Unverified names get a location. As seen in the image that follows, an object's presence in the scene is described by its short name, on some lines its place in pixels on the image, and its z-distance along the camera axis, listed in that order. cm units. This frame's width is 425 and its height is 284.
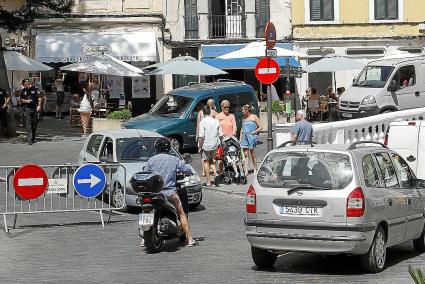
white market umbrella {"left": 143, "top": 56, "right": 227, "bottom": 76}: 3441
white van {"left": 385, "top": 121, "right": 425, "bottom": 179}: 2005
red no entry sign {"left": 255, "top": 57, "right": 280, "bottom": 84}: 2212
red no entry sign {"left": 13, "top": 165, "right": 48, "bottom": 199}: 1692
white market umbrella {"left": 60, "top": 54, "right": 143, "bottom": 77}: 3419
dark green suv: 2782
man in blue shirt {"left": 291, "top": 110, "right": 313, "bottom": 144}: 2175
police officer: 2938
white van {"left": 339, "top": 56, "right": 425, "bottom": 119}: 3075
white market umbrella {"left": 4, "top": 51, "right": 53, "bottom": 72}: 3591
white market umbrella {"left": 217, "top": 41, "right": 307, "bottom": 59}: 3177
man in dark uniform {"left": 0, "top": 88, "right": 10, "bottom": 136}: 3100
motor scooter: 1441
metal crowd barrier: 1739
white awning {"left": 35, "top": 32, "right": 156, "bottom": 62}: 4016
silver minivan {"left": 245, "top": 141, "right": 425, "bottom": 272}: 1238
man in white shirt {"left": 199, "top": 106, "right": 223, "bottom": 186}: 2203
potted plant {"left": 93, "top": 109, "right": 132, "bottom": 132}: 3152
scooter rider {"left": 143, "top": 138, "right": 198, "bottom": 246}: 1474
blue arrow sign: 1728
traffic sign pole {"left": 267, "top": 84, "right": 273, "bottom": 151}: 2208
